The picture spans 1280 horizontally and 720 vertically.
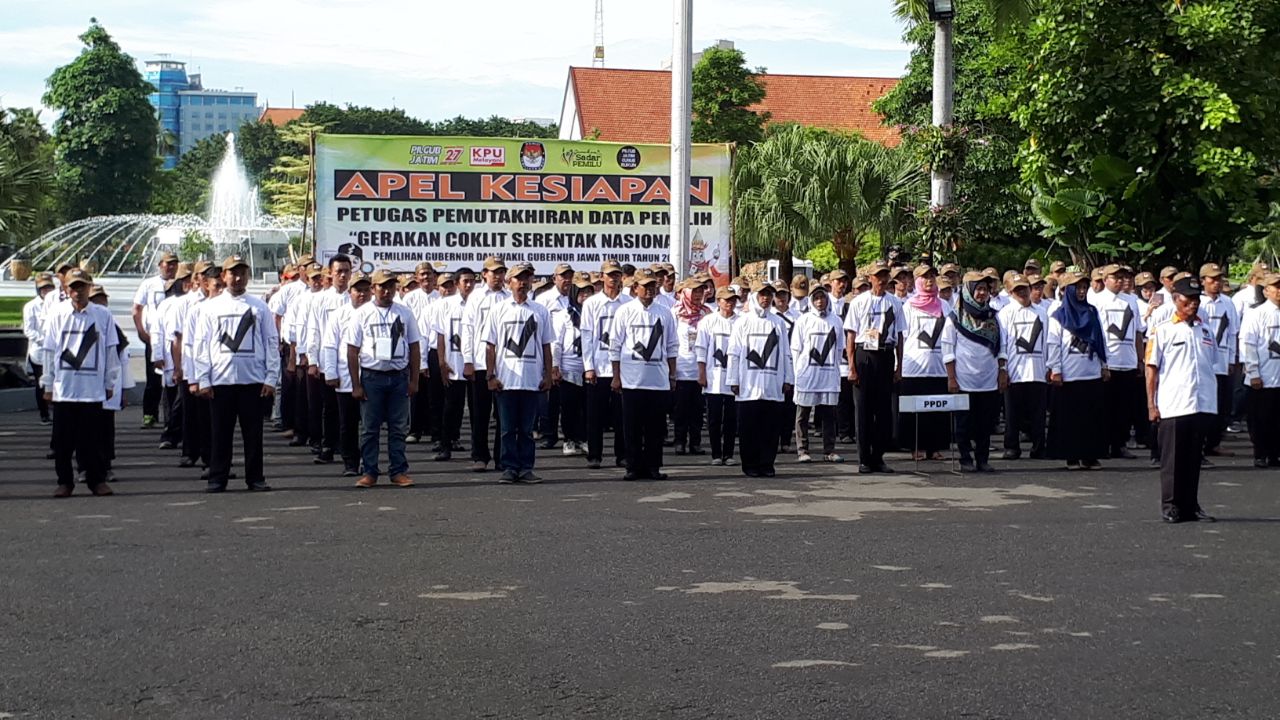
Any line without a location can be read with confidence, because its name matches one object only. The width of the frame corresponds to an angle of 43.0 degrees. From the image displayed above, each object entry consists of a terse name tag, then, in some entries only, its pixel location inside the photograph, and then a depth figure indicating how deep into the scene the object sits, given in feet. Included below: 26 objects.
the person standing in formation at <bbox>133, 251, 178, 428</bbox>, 57.52
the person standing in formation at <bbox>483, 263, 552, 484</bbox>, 48.57
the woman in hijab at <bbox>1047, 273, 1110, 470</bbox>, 53.11
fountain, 204.64
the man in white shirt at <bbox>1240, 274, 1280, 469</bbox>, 54.13
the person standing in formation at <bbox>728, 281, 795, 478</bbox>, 50.93
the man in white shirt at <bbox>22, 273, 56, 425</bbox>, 60.85
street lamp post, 87.56
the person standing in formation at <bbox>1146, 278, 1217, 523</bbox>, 39.86
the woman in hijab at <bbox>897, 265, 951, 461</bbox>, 53.67
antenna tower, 491.72
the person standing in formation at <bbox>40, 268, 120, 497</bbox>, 45.06
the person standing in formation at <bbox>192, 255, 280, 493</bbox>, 46.01
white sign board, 51.55
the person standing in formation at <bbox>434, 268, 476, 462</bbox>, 56.08
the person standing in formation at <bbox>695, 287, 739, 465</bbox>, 54.49
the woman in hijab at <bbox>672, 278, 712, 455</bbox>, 59.82
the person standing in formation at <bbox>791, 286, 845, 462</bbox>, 55.77
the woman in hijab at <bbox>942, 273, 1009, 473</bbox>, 53.67
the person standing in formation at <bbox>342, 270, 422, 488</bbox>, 47.11
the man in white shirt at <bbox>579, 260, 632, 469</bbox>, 54.03
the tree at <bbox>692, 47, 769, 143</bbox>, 197.36
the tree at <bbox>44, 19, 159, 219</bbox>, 258.78
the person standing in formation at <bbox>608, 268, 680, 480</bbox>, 49.65
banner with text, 73.92
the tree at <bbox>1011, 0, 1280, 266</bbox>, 74.02
